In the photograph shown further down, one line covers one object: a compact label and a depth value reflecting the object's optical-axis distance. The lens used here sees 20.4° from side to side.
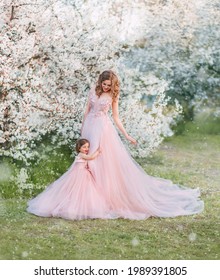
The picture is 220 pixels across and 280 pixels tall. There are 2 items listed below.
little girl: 9.01
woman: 9.30
